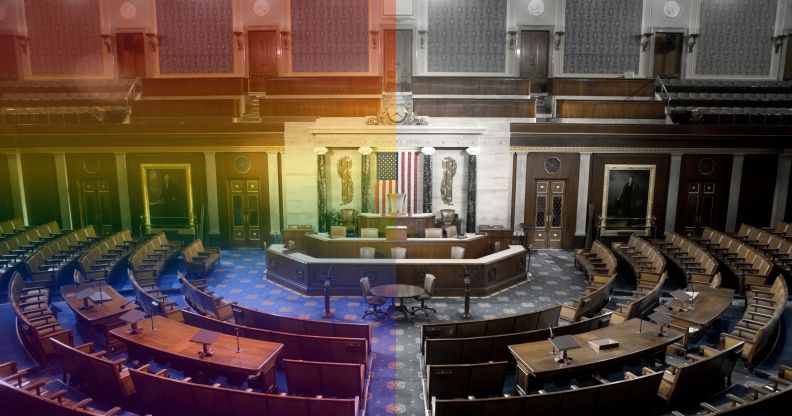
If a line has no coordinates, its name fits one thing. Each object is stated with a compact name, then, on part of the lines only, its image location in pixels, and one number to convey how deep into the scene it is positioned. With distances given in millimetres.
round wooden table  9398
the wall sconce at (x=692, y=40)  16969
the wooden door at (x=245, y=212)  15617
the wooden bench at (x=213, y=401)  5117
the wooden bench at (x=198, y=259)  12000
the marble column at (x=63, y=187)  15394
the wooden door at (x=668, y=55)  17062
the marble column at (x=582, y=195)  15202
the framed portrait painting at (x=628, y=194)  15273
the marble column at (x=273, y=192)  15391
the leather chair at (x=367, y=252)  11875
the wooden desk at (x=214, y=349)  6180
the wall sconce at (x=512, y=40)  16859
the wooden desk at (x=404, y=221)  13634
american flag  15072
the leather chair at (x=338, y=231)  12688
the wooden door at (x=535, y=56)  16984
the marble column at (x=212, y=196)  15438
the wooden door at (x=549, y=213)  15406
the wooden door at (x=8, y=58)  17047
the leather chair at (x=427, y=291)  9863
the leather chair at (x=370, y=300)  9602
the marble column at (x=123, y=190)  15414
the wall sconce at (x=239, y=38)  16734
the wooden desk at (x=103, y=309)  7926
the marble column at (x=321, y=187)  15070
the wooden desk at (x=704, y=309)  7969
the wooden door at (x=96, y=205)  15562
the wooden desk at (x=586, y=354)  6129
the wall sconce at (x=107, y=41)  16984
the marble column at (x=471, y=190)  14930
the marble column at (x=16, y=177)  15234
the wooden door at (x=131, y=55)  16984
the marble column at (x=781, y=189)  15078
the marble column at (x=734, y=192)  15094
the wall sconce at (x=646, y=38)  16891
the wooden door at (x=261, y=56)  16750
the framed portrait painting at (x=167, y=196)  15500
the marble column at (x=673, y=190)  15133
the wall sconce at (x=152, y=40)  16906
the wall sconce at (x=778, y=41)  16942
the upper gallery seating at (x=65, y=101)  15414
